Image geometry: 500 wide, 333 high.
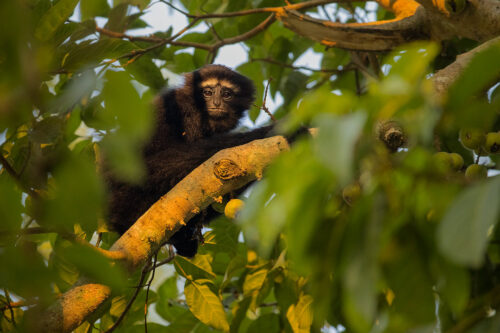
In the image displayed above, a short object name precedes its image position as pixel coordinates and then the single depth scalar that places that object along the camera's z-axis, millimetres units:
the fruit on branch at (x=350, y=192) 4785
